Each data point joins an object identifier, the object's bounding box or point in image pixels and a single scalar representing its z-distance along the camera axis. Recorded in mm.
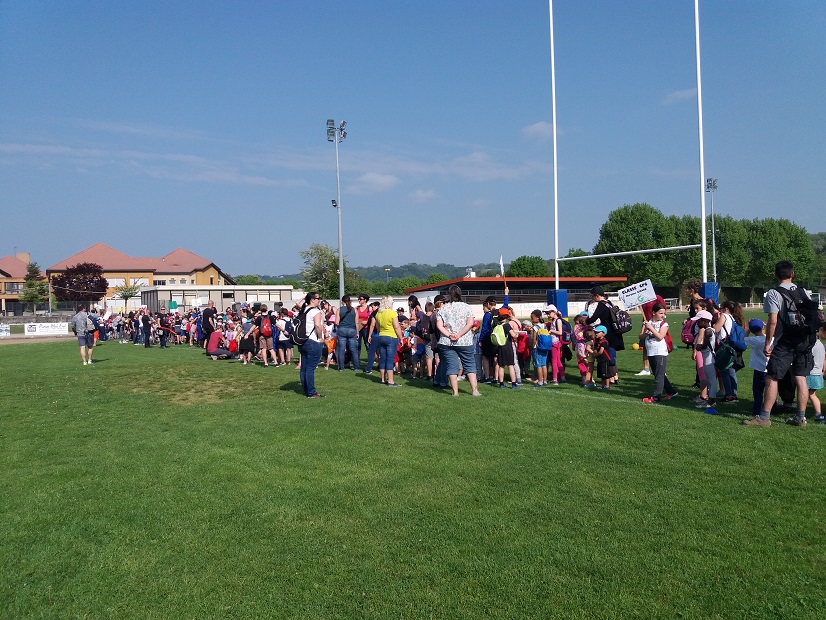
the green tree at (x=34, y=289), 76500
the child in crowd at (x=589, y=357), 11141
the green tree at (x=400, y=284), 96206
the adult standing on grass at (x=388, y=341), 11922
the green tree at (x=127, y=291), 70862
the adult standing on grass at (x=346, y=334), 14820
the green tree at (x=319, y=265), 76550
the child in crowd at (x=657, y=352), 9547
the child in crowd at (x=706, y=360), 8805
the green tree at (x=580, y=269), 82312
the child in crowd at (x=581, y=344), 11383
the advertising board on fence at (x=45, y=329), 39094
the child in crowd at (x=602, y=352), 10930
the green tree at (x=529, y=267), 82312
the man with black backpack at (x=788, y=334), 7125
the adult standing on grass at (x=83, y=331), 18141
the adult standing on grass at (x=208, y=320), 20688
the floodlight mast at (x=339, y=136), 31830
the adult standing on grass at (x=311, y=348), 10180
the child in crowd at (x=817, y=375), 7559
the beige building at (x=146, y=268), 90125
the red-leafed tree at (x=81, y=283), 77875
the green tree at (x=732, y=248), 73312
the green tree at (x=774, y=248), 74188
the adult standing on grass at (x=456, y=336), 10039
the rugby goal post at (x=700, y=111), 15139
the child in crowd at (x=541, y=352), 11445
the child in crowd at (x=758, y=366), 7891
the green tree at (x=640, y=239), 71625
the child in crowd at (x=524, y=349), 12016
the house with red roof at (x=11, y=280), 85625
